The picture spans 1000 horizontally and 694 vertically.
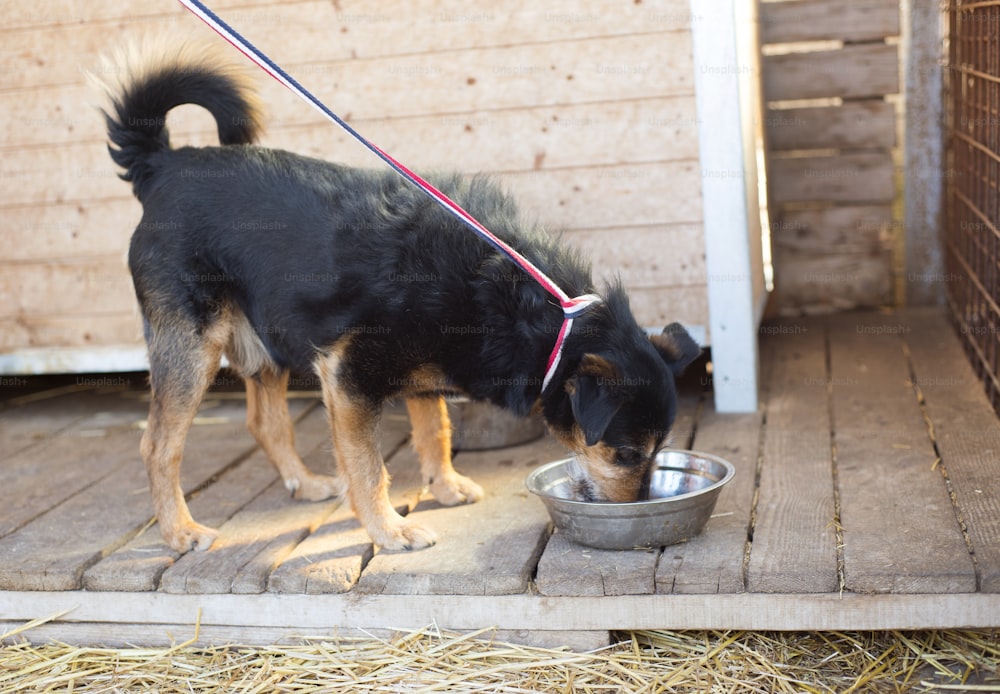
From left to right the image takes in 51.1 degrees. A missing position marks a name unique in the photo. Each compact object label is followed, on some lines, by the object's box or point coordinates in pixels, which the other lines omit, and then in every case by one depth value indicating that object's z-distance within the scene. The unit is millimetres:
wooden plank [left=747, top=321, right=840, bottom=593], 2869
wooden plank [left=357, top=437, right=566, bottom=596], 3027
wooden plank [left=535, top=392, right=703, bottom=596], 2922
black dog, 3107
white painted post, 4164
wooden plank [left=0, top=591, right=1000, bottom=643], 2787
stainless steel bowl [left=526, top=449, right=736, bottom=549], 2994
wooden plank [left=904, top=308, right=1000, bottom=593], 2975
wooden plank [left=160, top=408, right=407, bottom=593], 3145
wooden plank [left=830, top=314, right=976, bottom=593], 2803
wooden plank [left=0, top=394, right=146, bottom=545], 3912
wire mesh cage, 4188
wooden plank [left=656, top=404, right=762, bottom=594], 2885
